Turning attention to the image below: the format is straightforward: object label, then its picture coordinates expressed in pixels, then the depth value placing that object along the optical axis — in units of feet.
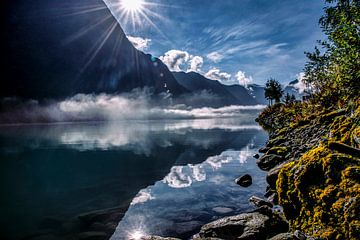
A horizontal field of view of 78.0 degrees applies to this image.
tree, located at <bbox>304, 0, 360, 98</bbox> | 39.75
